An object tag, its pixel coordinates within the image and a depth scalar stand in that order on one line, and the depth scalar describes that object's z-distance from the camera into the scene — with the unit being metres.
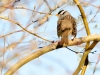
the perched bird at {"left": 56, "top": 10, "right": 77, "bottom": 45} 8.55
